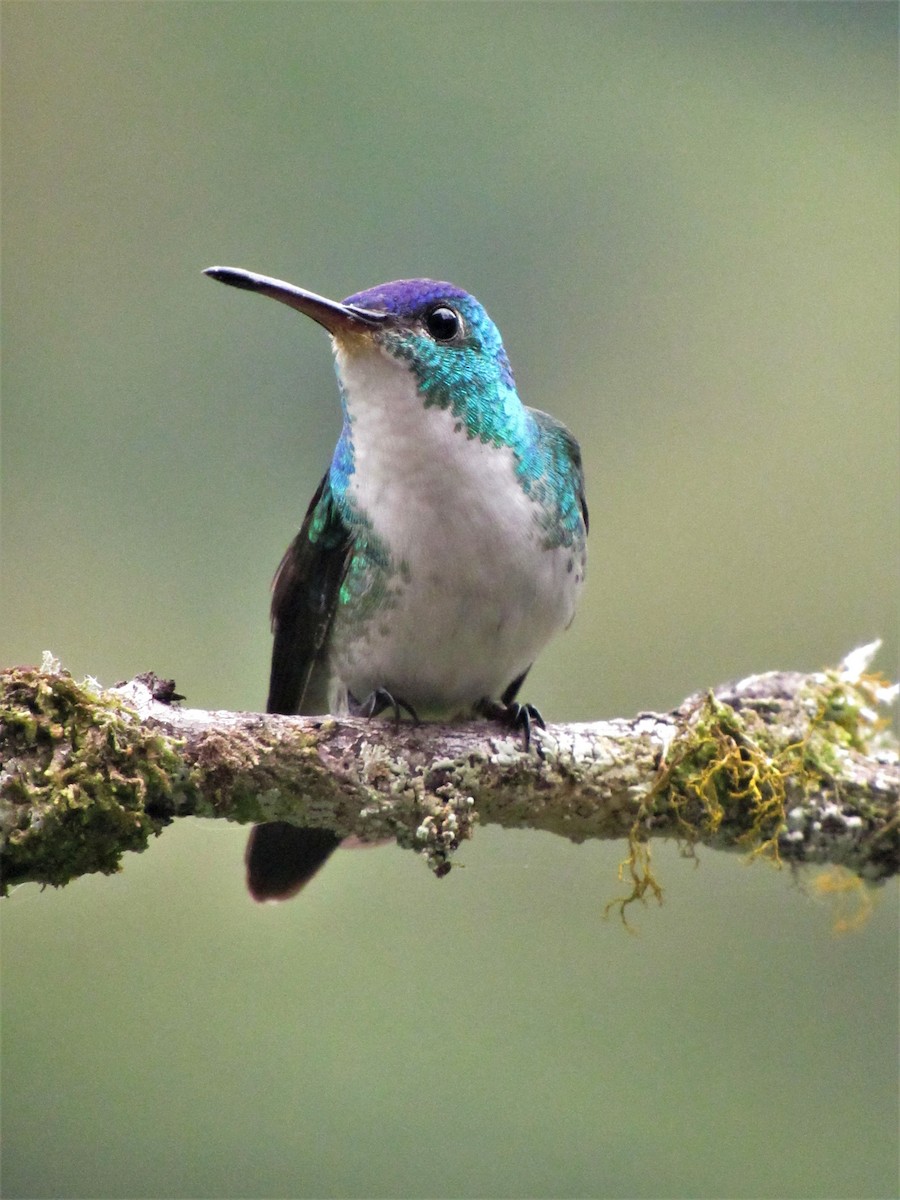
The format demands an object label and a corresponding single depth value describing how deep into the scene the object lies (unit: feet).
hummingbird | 6.95
